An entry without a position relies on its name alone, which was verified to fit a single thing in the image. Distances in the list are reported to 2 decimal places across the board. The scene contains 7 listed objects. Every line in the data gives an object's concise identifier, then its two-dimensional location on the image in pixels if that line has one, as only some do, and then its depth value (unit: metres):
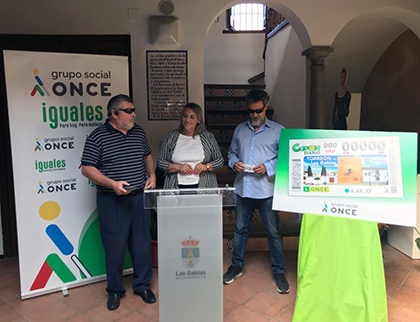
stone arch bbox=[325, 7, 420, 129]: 3.72
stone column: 3.45
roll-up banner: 2.42
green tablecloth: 1.93
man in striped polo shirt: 2.26
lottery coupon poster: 1.86
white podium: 1.82
